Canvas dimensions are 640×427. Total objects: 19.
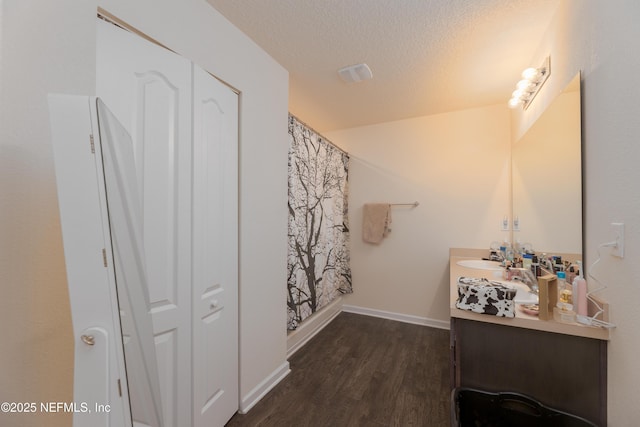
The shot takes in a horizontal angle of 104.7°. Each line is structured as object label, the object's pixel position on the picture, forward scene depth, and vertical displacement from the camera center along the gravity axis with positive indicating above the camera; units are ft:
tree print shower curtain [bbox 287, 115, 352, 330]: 7.30 -0.42
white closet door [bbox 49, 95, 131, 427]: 1.52 -0.31
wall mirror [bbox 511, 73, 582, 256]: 4.00 +0.73
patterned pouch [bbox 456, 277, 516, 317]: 3.67 -1.31
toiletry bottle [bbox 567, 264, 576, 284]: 4.20 -1.04
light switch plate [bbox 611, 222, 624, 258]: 2.88 -0.29
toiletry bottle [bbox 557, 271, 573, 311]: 3.75 -1.30
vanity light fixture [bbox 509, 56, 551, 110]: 5.36 +3.08
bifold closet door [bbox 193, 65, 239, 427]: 4.22 -0.73
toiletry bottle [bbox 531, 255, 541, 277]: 5.20 -1.16
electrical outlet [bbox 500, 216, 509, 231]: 8.55 -0.37
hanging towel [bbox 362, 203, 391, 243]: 10.33 -0.38
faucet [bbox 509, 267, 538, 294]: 5.18 -1.44
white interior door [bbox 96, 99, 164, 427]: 1.77 -0.48
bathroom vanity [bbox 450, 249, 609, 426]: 3.32 -2.14
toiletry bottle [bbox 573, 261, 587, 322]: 3.45 -1.20
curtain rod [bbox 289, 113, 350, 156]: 7.48 +2.70
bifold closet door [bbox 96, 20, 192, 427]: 3.30 +0.64
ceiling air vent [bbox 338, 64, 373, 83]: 6.61 +3.88
